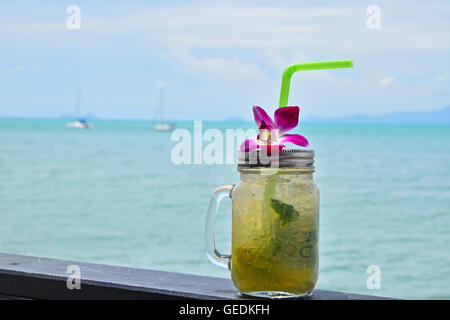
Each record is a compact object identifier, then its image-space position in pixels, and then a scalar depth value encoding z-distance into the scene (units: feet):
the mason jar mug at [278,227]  2.64
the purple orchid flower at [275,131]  2.68
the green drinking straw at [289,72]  2.74
